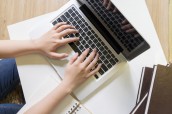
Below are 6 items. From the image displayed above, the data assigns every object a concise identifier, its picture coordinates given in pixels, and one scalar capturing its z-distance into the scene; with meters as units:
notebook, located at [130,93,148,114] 0.76
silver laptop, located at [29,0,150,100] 0.86
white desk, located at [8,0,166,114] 0.90
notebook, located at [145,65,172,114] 0.73
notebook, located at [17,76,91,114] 0.89
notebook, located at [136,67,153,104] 0.85
